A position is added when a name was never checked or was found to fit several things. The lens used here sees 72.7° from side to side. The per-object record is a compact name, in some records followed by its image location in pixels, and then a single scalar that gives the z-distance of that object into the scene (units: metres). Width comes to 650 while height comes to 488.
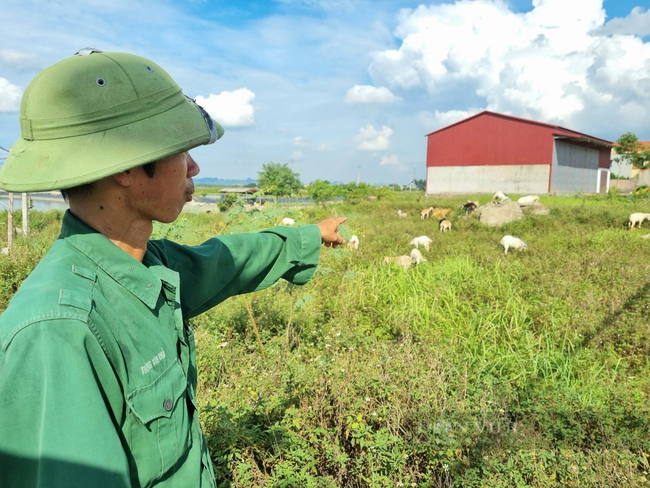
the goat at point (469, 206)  15.01
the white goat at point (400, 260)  7.30
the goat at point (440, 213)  14.88
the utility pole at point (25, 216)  9.16
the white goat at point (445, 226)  12.27
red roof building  21.73
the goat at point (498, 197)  17.31
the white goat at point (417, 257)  7.67
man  0.69
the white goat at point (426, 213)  15.22
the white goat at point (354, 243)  9.06
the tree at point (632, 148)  28.84
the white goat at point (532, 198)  17.36
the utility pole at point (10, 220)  8.03
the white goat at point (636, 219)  10.54
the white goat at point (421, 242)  9.27
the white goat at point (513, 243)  8.69
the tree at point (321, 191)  25.16
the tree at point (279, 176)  36.81
